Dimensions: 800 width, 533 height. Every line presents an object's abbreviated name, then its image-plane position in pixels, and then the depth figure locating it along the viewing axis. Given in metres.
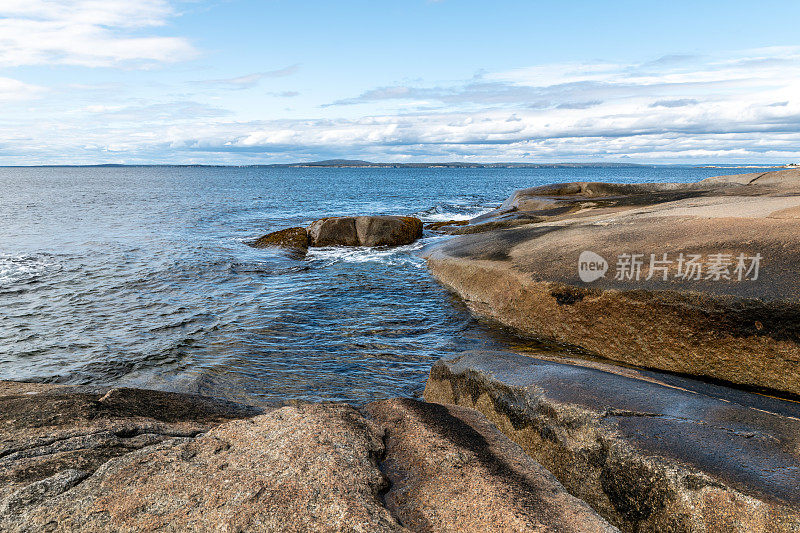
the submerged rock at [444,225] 25.61
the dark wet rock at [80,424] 3.97
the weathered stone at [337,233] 22.38
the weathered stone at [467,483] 3.40
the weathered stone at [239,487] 3.26
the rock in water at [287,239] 22.49
